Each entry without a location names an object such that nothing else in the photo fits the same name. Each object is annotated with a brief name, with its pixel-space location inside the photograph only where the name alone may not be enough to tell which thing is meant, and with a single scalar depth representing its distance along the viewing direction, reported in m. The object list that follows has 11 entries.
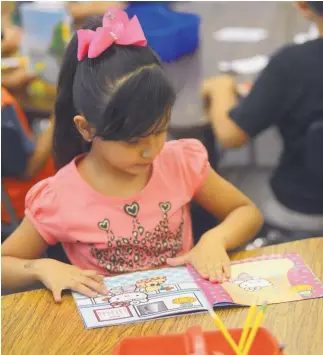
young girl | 1.71
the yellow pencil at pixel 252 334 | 1.44
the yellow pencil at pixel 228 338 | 1.44
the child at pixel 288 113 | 2.19
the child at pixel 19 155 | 2.23
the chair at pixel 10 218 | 2.27
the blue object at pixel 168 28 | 2.56
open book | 1.61
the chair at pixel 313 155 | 2.15
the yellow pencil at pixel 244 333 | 1.45
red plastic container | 1.47
